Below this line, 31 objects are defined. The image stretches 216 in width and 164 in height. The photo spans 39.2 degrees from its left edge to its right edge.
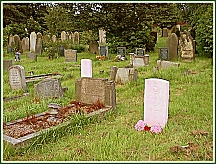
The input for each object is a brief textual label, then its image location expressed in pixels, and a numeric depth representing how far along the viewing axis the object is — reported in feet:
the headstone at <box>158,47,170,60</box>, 46.88
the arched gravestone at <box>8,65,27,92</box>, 28.14
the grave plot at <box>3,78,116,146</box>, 16.28
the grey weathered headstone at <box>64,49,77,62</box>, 51.29
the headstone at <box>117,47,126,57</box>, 54.11
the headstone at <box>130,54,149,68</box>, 42.47
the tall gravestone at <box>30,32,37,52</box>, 72.38
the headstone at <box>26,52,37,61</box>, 54.49
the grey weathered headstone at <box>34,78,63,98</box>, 25.61
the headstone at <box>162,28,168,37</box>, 108.88
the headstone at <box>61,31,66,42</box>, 88.42
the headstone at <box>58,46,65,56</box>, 61.52
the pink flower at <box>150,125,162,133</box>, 16.46
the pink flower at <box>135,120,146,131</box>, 17.08
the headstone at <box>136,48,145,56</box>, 48.95
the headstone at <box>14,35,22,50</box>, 75.24
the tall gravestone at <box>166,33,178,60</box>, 47.73
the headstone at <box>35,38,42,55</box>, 65.82
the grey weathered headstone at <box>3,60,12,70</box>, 41.43
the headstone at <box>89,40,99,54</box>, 64.18
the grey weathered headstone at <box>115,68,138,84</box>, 30.86
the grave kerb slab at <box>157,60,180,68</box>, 37.68
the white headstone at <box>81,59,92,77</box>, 33.06
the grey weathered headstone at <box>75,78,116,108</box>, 20.94
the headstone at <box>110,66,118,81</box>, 32.24
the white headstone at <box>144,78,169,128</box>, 17.11
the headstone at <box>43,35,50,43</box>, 83.28
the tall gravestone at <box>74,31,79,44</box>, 89.30
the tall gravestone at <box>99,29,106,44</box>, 84.94
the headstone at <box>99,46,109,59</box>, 54.41
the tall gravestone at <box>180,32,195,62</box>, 45.06
